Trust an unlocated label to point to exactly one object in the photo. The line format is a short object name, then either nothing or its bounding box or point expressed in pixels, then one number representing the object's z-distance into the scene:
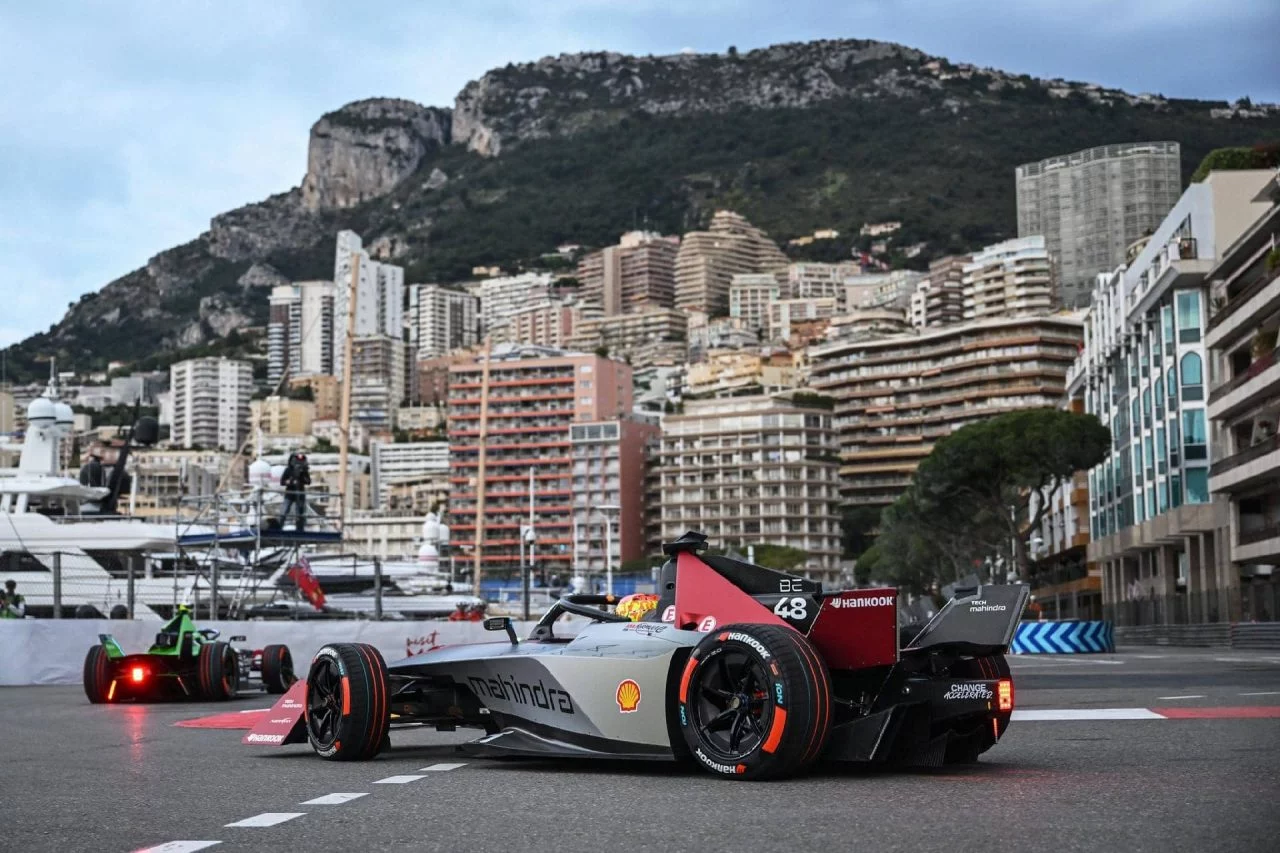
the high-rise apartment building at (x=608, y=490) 172.12
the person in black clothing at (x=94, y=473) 48.66
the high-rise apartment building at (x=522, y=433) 177.62
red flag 34.62
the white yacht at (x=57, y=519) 37.38
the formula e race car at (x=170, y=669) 19.20
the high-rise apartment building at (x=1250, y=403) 52.50
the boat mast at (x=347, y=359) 71.50
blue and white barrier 39.81
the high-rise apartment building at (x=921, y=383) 167.12
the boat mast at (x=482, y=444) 93.59
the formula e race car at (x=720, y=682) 7.76
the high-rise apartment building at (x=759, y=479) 166.38
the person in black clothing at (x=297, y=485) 38.06
